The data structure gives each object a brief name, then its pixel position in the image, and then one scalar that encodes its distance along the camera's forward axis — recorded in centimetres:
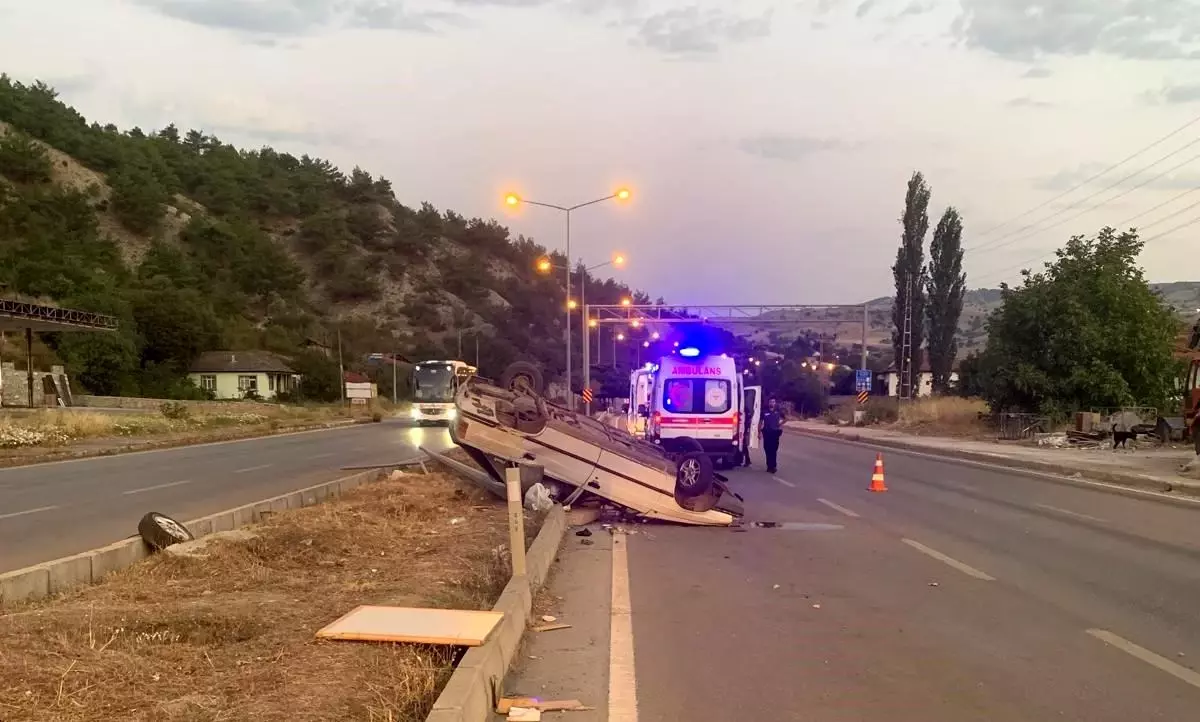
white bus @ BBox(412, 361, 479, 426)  5169
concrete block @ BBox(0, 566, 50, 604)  754
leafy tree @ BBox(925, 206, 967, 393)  6450
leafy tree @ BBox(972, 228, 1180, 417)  3741
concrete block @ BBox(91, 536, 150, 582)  874
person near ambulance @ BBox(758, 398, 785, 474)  2239
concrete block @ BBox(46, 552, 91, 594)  809
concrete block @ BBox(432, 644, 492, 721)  476
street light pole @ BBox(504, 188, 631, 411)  3325
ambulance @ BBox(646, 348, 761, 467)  2136
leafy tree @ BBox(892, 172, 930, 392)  6431
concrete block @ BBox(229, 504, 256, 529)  1181
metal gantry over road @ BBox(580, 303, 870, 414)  5925
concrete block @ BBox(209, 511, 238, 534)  1122
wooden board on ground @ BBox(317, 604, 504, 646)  600
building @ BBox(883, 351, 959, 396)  9967
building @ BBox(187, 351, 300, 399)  8444
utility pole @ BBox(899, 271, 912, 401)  6066
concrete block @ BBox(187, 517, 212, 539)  1066
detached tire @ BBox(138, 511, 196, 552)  985
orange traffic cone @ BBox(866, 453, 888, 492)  1873
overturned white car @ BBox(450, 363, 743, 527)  1258
